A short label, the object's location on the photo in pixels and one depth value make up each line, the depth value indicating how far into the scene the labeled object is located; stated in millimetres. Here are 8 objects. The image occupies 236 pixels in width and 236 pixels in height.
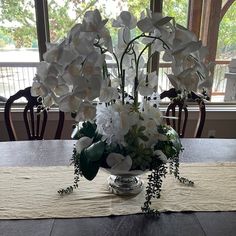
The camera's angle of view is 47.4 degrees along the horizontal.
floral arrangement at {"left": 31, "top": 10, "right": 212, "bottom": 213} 764
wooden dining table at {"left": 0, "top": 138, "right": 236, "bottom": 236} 869
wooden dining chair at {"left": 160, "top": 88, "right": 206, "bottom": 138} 1744
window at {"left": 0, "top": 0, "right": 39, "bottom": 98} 2412
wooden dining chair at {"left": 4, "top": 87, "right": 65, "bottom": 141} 1737
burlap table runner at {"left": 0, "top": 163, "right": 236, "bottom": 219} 966
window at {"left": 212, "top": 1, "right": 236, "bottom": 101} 2568
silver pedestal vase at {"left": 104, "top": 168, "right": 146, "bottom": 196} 1052
